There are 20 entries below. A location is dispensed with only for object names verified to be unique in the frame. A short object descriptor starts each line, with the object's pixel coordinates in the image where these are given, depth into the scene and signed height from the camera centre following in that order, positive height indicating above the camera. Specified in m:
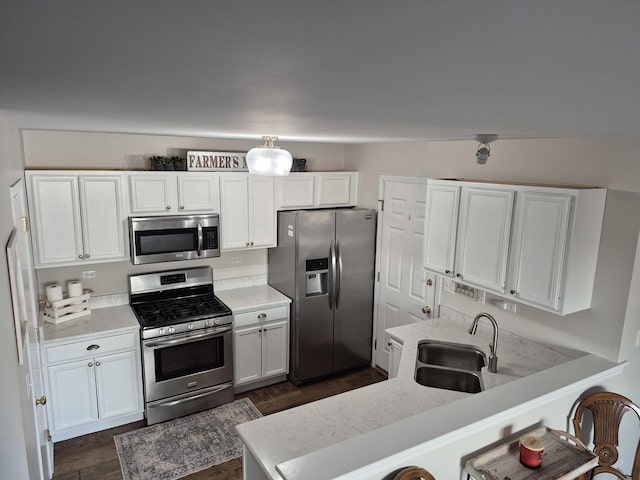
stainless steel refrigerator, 4.25 -1.18
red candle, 2.11 -1.37
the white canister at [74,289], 3.64 -1.07
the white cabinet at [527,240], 2.53 -0.44
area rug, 3.19 -2.24
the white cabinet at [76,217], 3.31 -0.44
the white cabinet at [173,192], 3.67 -0.25
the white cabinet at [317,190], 4.42 -0.24
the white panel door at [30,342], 2.20 -1.08
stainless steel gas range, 3.66 -1.58
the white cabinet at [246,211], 4.11 -0.45
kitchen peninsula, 1.83 -1.26
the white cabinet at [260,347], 4.12 -1.77
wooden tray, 2.06 -1.44
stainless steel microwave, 3.69 -0.66
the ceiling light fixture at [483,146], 2.09 +0.13
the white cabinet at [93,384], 3.35 -1.79
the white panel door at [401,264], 4.05 -0.95
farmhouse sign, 3.90 +0.03
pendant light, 2.73 +0.04
